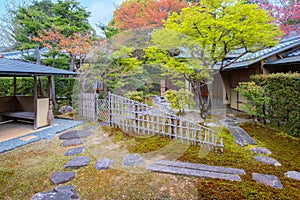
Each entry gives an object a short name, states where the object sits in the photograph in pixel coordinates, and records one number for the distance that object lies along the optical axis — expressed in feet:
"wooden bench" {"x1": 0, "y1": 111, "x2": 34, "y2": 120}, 18.26
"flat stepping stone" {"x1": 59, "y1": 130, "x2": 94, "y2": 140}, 15.39
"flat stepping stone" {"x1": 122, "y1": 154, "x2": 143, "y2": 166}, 10.81
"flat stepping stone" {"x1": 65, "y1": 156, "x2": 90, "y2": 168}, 10.43
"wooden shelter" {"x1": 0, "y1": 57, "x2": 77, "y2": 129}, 15.43
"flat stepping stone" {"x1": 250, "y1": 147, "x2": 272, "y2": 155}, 12.16
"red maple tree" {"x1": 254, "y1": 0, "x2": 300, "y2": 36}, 37.01
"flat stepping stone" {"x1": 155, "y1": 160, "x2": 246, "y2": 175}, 9.59
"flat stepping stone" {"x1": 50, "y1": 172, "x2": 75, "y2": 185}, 8.81
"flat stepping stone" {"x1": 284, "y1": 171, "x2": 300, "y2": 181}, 9.04
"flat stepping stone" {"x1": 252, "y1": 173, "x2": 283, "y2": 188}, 8.46
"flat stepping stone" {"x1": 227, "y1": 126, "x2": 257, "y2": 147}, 13.96
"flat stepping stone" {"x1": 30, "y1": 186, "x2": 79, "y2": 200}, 7.55
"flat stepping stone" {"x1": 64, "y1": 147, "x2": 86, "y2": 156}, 12.11
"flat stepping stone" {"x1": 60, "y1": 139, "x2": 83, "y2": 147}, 13.78
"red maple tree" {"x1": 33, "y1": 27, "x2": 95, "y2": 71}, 24.12
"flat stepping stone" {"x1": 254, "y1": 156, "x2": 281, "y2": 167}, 10.53
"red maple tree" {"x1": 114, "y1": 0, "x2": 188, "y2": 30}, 38.58
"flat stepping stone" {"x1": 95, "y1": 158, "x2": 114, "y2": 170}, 10.31
